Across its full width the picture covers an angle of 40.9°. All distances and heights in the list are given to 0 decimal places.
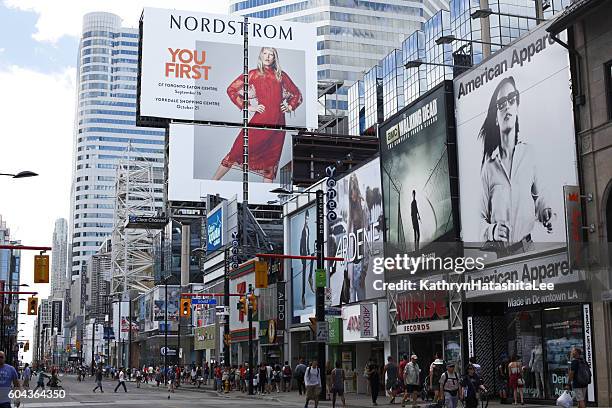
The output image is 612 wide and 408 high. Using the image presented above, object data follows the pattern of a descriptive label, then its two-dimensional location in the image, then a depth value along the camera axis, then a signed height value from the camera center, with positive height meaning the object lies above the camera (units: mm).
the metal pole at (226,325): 51156 +836
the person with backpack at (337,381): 28797 -1569
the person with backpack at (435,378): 23016 -1240
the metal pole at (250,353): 44812 -838
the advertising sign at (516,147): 26344 +6368
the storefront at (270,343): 53594 -380
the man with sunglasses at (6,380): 15953 -731
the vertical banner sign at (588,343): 24156 -365
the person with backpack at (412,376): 27531 -1386
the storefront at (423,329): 32562 +199
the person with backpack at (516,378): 27359 -1516
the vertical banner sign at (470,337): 30709 -144
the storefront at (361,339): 38406 -177
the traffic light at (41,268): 28766 +2566
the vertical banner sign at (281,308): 52938 +1861
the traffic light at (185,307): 54094 +2107
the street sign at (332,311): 35341 +1066
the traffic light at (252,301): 45406 +2009
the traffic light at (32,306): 50406 +2217
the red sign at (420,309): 32781 +1036
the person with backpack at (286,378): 46875 -2325
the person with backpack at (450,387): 20891 -1342
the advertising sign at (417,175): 33062 +6806
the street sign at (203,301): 54781 +2513
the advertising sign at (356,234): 39750 +5164
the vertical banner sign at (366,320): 38406 +715
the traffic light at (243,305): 50175 +1996
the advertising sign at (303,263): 48312 +4485
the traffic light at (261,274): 35719 +2735
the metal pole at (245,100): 101812 +30924
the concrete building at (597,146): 24016 +5518
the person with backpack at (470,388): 21062 -1413
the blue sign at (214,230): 76625 +10405
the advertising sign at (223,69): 104312 +35238
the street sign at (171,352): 101056 -1543
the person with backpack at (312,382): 27203 -1500
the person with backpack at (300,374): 41781 -1882
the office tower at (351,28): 157000 +59456
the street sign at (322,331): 33875 +215
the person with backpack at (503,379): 29173 -1678
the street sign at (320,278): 35250 +2479
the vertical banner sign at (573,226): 24672 +3150
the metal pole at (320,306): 34644 +1271
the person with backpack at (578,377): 19328 -1073
